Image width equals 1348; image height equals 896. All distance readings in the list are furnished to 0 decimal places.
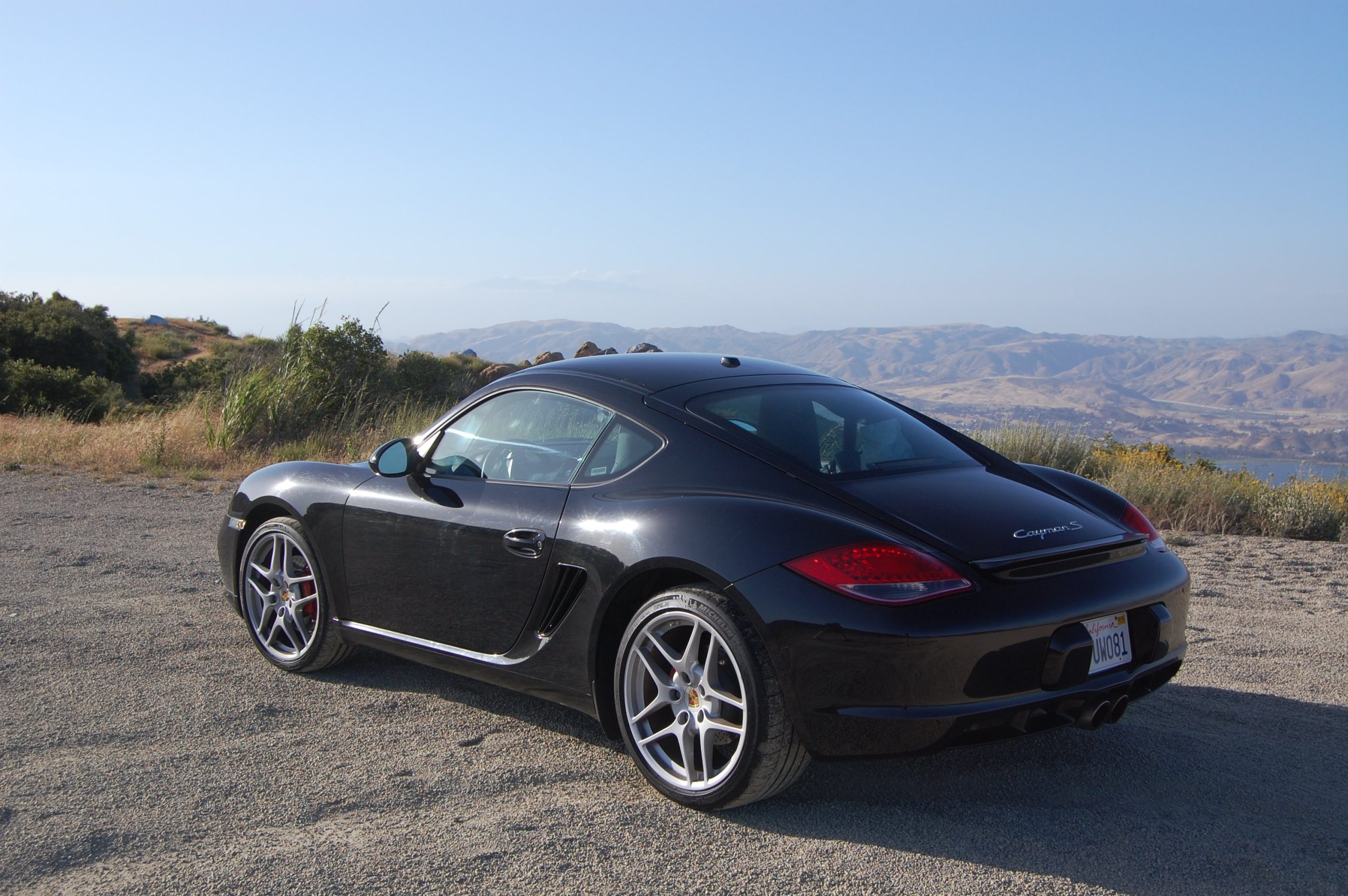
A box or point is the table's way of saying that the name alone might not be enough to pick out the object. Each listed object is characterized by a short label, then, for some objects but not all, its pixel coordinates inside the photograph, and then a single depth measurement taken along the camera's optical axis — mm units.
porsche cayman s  2912
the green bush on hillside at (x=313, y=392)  13883
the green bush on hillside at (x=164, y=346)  43969
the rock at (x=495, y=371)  23719
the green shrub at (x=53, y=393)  21125
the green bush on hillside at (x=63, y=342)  29984
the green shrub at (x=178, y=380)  27125
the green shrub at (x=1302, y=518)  9547
